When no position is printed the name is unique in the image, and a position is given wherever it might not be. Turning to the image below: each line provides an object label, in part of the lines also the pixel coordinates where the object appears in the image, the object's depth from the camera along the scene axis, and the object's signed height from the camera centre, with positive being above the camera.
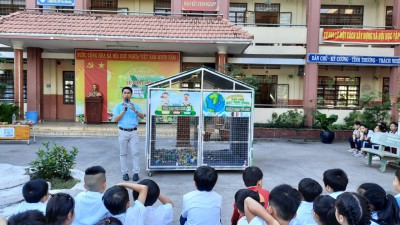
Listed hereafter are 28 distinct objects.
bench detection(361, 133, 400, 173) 7.97 -1.04
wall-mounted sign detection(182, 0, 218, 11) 14.85 +4.53
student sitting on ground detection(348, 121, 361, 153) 10.74 -1.10
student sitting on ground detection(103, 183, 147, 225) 2.66 -0.88
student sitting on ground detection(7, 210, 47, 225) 1.80 -0.67
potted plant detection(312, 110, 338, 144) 12.88 -0.86
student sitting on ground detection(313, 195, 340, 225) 2.21 -0.74
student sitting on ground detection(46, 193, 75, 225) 2.32 -0.78
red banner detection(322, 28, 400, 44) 14.70 +3.19
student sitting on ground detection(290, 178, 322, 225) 2.86 -0.90
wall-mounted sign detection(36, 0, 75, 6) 14.18 +4.34
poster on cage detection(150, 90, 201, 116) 7.08 +0.00
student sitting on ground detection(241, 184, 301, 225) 2.30 -0.74
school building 13.24 +2.47
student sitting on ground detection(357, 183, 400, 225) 2.49 -0.79
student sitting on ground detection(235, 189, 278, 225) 2.21 -0.78
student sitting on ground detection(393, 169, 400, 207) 3.21 -0.75
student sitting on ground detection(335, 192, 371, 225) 2.00 -0.65
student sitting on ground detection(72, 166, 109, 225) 3.12 -1.02
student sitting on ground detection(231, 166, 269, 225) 3.17 -0.79
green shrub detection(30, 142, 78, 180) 5.57 -1.10
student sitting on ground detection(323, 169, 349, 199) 3.27 -0.77
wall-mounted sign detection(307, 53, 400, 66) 14.54 +2.07
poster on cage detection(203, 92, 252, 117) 7.23 -0.01
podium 14.85 -0.38
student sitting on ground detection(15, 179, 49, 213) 2.94 -0.85
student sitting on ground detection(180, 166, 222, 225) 3.06 -0.96
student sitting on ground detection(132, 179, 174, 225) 2.94 -0.99
